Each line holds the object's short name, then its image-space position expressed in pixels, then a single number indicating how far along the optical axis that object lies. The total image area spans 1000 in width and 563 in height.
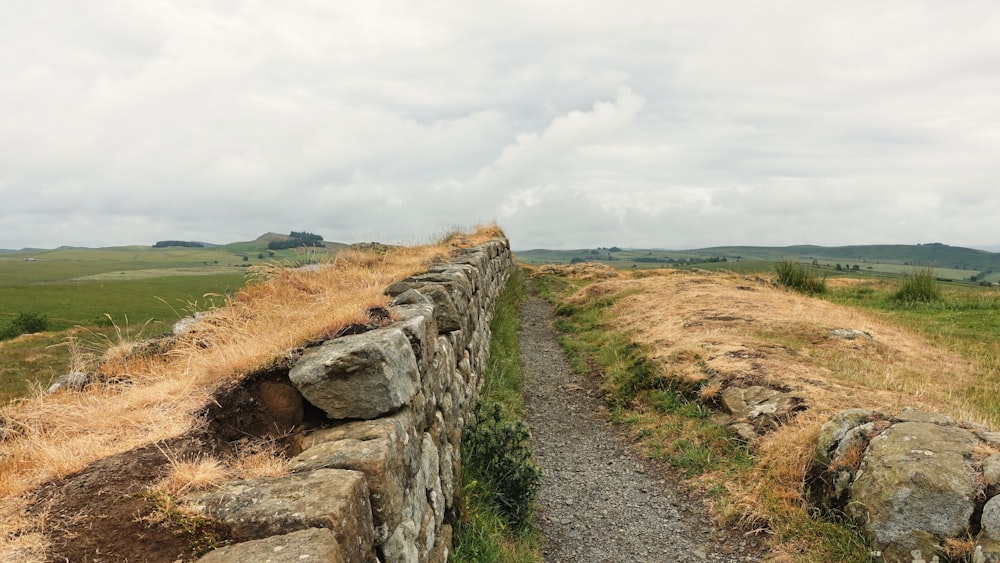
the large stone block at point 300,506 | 2.59
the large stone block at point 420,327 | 5.04
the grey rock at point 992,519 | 4.70
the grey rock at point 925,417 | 6.20
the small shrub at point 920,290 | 20.22
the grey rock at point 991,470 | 5.05
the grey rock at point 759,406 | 7.89
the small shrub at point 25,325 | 36.40
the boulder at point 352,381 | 3.91
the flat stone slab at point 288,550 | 2.30
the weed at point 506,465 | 6.44
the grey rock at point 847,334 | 11.96
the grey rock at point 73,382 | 4.95
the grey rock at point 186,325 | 6.09
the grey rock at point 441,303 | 6.74
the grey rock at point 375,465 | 3.20
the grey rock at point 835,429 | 6.44
